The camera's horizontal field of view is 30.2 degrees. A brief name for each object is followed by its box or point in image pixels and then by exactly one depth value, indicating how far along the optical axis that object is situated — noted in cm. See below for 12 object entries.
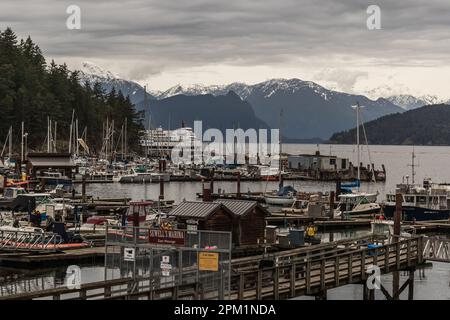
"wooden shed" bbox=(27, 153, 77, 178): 12656
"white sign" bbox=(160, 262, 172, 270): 3003
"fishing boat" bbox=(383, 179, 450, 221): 8375
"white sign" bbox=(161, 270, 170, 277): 2975
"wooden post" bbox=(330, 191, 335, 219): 8167
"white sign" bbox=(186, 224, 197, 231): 5192
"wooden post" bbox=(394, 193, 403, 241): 5294
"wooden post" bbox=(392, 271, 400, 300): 4377
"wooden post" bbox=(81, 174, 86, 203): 9338
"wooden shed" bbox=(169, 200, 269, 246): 5181
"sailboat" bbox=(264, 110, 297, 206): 10319
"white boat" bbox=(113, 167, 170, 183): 14962
